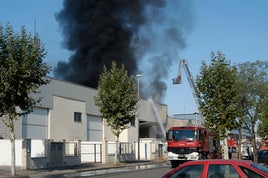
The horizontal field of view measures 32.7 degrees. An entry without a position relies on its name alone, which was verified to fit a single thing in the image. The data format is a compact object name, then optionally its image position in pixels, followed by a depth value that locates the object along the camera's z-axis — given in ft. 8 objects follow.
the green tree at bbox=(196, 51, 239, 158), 86.58
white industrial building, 136.56
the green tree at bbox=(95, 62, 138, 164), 126.82
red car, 28.99
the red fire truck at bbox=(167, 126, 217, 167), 96.99
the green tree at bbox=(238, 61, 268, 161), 154.61
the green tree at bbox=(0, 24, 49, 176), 83.71
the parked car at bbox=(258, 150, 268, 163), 133.63
